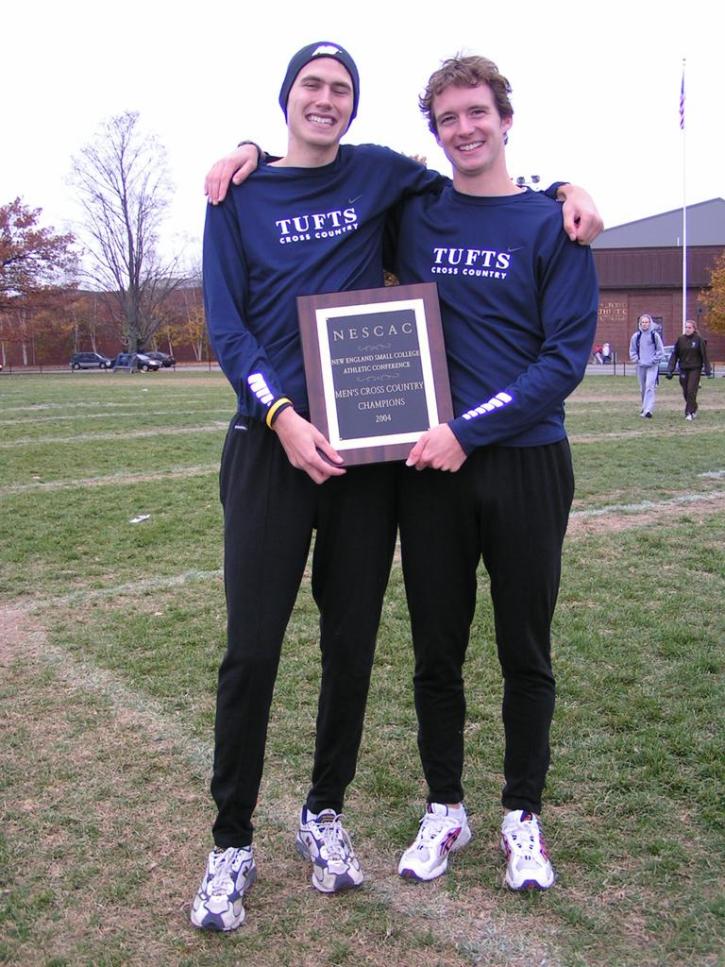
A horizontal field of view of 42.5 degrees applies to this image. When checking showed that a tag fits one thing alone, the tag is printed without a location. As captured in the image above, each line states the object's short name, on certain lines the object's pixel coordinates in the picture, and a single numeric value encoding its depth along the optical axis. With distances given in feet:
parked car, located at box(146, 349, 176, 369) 198.39
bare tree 187.01
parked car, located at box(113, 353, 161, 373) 180.34
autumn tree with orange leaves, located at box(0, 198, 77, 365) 172.35
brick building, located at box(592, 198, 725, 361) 185.12
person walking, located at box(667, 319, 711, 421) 52.21
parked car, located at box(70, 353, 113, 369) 201.36
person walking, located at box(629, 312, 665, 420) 52.37
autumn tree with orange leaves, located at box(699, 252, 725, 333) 160.97
